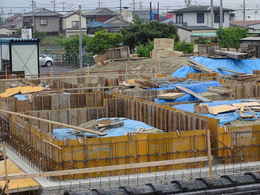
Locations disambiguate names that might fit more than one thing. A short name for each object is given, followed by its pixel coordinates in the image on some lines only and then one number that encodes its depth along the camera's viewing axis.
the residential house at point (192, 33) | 46.69
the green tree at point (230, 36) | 38.75
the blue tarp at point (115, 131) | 13.85
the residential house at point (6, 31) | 58.94
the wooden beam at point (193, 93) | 17.23
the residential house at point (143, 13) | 85.91
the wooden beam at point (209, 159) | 12.13
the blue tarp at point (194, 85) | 18.97
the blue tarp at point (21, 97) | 18.42
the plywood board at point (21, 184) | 11.19
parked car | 41.09
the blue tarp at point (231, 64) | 25.20
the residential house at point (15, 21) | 74.06
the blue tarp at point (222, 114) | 14.15
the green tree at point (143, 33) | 40.56
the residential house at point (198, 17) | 58.56
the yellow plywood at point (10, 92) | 19.27
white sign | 34.94
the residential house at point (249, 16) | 92.25
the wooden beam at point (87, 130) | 12.89
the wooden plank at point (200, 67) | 23.43
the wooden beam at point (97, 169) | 10.99
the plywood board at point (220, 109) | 14.81
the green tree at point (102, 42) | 40.22
